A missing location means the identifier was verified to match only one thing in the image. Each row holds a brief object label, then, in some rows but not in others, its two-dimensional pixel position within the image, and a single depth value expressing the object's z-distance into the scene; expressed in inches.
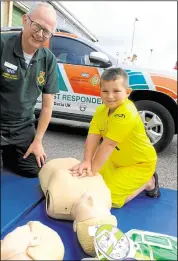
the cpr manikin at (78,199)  41.7
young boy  54.6
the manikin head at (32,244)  33.1
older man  55.5
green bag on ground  39.4
